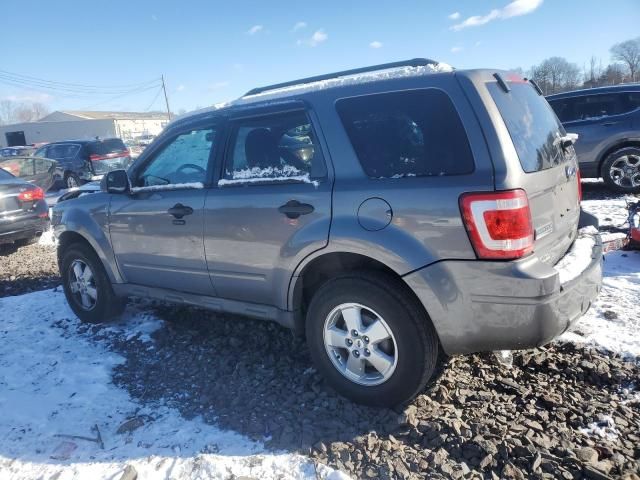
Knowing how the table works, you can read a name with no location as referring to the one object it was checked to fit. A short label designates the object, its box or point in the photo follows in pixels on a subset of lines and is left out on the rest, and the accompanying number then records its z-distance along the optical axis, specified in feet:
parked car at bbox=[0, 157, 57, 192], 41.19
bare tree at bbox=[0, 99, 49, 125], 385.70
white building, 212.23
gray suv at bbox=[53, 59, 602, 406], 7.89
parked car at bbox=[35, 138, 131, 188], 53.57
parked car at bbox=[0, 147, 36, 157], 76.33
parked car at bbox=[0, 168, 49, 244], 24.35
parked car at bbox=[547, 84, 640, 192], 26.37
